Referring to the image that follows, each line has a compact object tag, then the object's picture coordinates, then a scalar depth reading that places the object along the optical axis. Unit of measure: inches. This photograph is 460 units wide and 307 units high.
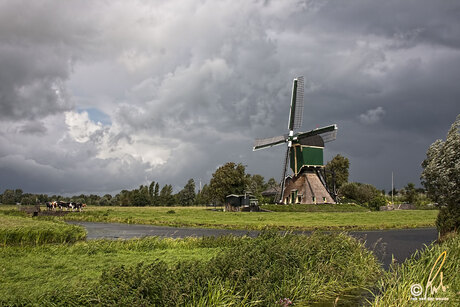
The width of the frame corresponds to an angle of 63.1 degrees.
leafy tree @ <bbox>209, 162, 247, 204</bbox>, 3085.6
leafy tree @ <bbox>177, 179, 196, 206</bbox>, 5182.1
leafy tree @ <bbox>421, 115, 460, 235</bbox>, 861.8
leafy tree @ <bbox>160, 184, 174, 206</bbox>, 4980.3
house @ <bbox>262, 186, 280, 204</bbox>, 3696.4
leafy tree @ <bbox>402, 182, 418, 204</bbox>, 3715.1
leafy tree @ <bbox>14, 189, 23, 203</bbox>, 6864.2
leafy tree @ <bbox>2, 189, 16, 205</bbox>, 6670.3
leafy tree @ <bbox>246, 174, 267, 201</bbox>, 5450.8
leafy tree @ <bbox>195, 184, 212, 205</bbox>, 5272.6
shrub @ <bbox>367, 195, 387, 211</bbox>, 2990.2
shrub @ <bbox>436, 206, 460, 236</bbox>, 858.8
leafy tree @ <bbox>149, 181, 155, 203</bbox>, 5221.5
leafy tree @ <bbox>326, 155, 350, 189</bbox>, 4400.6
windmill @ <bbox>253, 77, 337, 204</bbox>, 2684.5
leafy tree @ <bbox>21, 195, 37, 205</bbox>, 5408.5
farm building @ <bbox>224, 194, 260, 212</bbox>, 2918.3
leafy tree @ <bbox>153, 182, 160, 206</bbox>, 4968.0
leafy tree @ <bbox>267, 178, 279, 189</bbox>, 6067.9
